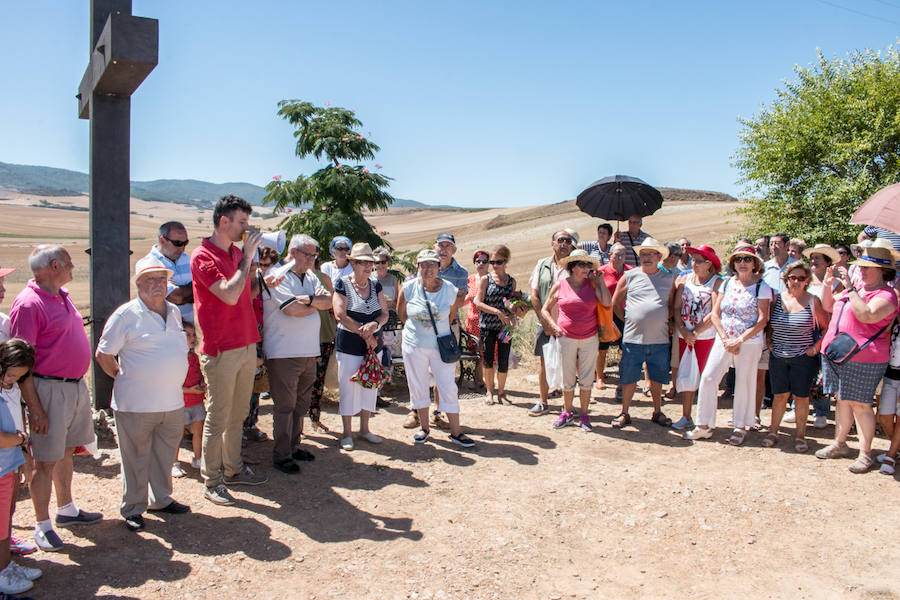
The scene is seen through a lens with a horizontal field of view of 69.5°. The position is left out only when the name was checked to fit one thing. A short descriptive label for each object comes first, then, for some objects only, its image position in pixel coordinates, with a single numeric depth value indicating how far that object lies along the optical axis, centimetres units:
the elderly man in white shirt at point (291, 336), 531
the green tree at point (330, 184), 937
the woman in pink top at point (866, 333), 550
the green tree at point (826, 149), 1061
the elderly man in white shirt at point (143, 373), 416
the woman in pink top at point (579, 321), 658
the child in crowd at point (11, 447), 342
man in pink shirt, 396
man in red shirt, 442
